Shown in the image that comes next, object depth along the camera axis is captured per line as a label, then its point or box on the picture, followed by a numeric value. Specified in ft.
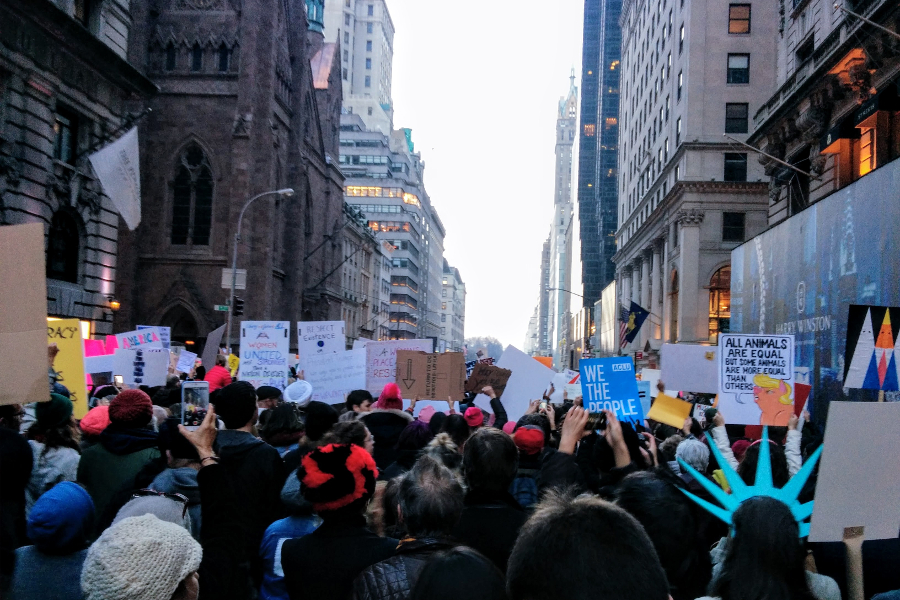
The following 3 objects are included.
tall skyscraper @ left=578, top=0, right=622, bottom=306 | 342.44
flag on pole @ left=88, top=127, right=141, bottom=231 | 63.21
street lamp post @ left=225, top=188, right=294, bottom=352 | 112.17
